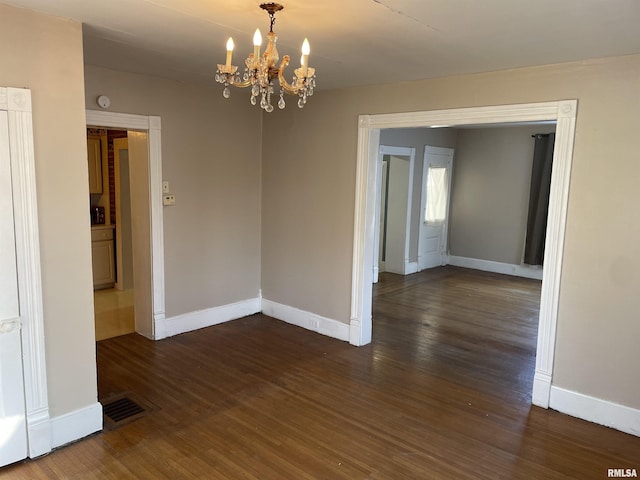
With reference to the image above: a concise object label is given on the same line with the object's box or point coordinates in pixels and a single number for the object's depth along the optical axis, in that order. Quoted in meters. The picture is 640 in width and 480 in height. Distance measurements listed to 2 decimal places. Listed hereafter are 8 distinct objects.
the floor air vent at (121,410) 3.13
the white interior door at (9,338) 2.46
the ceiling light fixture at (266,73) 2.11
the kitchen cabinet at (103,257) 6.26
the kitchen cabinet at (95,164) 6.25
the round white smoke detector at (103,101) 3.88
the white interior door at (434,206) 8.09
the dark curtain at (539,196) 7.47
